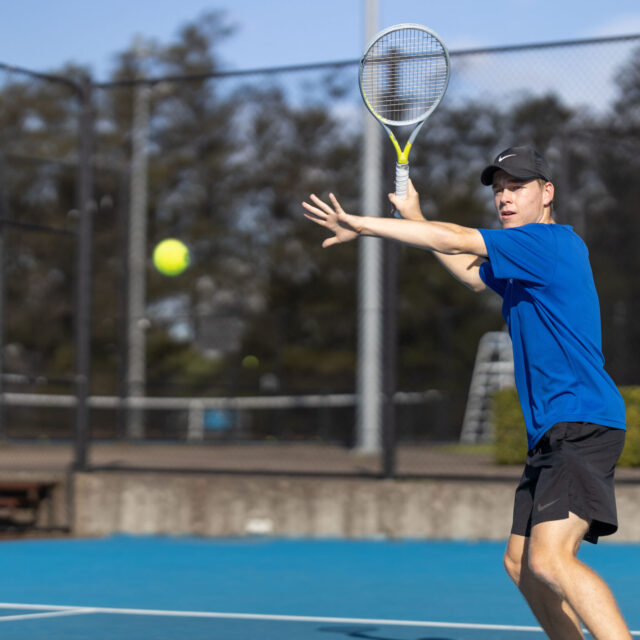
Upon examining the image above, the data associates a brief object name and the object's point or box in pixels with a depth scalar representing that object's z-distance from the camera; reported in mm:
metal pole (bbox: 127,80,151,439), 21134
